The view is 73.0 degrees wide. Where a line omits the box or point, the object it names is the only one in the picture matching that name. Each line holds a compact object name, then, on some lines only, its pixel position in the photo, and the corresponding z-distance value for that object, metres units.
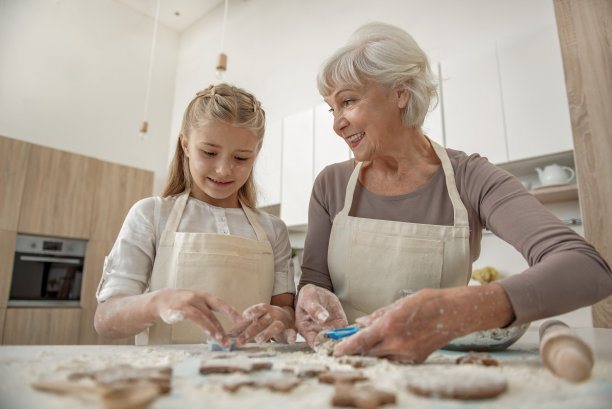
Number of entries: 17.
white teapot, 2.09
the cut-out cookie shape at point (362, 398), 0.42
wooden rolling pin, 0.53
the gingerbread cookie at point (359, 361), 0.63
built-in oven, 3.21
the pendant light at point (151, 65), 4.85
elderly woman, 1.02
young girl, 1.01
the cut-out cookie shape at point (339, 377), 0.52
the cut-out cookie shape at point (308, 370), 0.57
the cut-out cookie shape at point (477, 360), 0.66
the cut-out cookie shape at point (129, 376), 0.49
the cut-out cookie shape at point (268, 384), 0.48
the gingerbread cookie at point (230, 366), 0.58
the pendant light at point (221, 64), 2.61
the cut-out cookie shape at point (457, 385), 0.46
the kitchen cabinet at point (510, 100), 2.05
